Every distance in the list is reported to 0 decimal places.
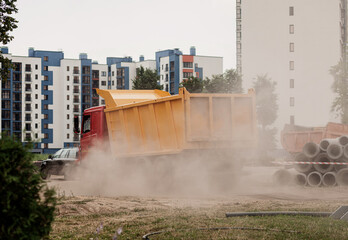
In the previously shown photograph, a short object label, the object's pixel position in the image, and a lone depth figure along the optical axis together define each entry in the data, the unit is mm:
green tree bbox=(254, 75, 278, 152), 62125
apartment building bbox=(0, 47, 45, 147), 119438
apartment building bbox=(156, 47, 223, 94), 115000
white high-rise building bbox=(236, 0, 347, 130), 72562
